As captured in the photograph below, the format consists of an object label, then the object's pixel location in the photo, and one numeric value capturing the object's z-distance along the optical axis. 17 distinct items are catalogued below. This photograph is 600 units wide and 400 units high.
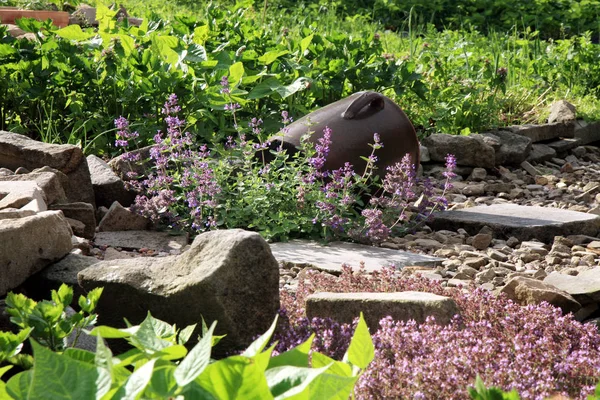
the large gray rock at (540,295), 3.11
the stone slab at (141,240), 4.20
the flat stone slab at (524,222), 4.65
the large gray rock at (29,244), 2.90
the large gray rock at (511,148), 6.44
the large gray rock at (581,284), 3.18
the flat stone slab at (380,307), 2.77
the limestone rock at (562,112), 7.12
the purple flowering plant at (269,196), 4.23
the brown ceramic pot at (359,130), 4.79
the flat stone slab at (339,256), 3.85
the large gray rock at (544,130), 6.91
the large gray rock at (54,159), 4.43
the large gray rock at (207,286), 2.70
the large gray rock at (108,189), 4.69
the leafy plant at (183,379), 1.16
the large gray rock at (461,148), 6.19
